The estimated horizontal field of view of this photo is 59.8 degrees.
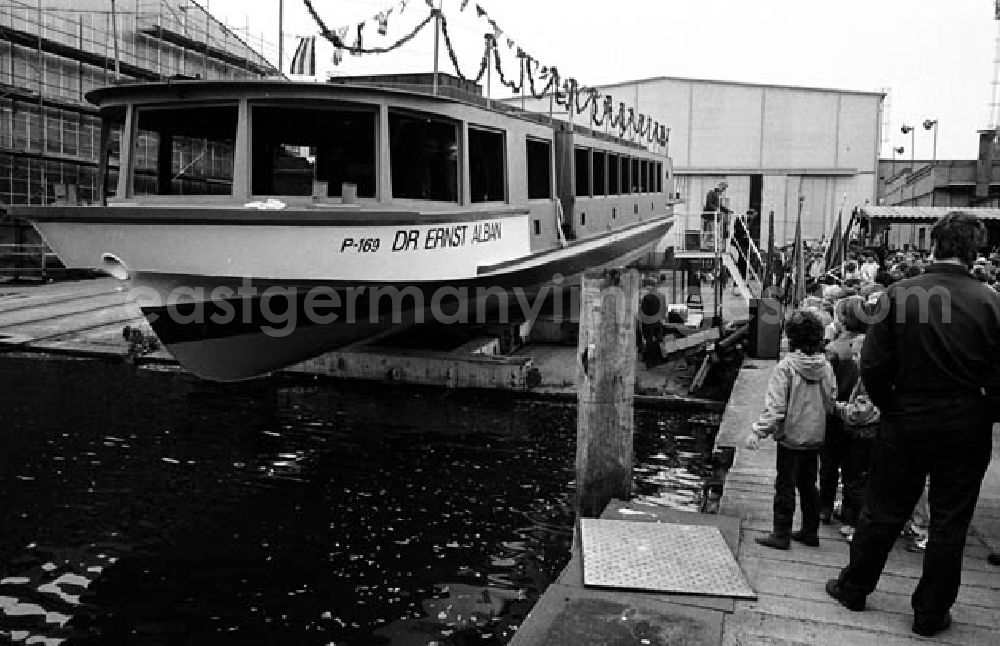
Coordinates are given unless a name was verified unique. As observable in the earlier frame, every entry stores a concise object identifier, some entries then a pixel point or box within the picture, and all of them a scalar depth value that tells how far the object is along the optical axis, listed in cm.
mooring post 583
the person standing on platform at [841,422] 508
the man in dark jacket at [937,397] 366
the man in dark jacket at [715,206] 1446
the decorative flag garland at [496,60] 996
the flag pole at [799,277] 1536
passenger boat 792
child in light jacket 478
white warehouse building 3397
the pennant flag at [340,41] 1005
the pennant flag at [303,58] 929
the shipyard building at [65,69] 2294
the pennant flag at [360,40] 1027
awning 2447
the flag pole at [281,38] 908
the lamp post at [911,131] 5269
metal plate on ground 432
